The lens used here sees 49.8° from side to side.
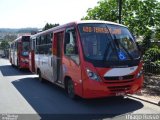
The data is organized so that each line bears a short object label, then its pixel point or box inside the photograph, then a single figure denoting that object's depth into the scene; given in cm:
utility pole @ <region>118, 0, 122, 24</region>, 882
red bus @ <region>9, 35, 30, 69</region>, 1340
